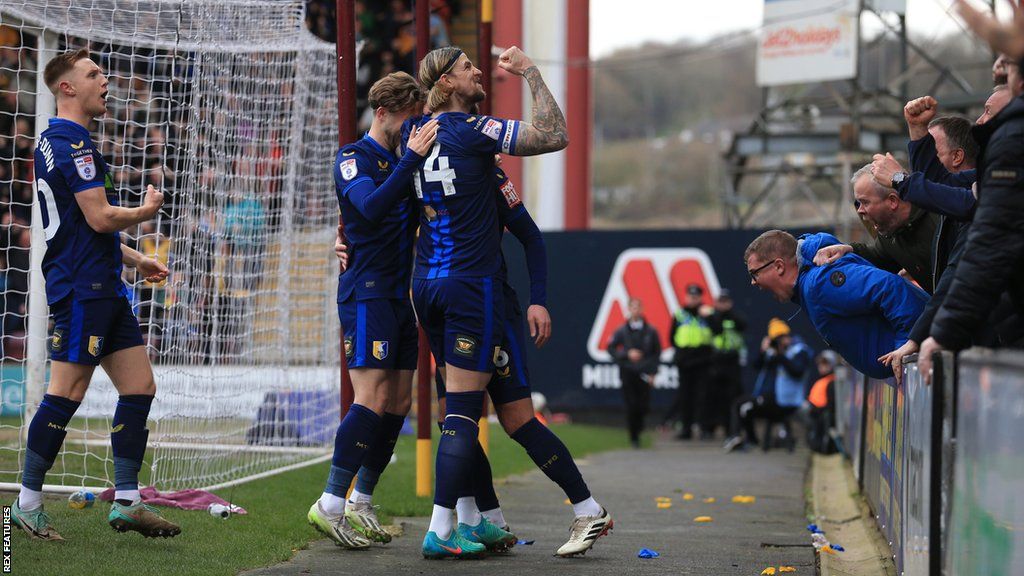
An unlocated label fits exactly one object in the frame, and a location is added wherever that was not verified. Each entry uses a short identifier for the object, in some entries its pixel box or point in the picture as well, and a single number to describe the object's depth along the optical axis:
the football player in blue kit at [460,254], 10.66
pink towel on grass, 13.39
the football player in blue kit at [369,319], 11.20
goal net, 15.72
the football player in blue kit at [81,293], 10.66
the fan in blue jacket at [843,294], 10.66
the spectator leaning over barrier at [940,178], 9.20
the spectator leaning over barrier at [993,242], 7.61
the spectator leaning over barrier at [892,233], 11.18
